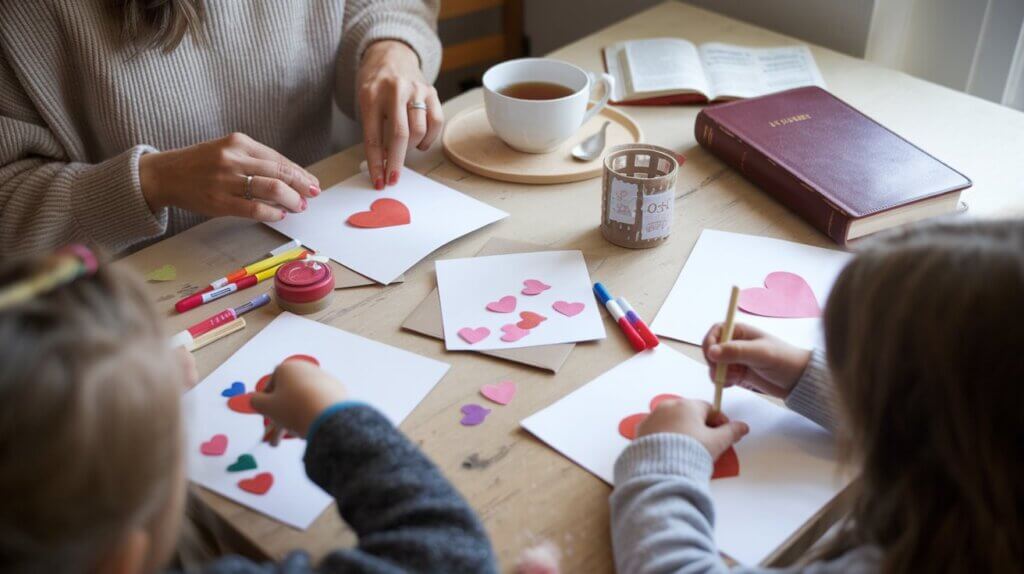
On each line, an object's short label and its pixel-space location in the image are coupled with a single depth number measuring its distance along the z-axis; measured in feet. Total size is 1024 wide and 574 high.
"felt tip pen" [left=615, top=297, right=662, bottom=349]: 3.14
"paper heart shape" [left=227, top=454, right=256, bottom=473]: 2.67
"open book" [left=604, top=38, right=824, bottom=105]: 4.77
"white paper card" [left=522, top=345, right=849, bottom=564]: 2.51
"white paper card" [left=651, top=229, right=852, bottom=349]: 3.23
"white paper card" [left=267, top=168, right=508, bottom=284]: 3.60
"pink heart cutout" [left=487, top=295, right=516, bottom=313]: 3.32
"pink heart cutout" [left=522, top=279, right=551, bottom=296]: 3.42
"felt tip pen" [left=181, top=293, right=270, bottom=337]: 3.18
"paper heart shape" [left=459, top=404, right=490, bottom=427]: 2.84
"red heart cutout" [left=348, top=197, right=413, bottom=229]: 3.79
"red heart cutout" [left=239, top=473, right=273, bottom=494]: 2.60
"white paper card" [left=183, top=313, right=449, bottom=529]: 2.60
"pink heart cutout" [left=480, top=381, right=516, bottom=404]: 2.92
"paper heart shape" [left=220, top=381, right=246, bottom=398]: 2.93
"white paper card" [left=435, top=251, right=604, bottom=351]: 3.19
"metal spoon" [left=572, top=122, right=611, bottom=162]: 4.27
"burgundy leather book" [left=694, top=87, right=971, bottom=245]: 3.66
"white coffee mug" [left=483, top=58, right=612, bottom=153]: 4.08
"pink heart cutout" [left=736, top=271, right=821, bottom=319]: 3.30
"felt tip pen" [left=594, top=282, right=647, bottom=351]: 3.14
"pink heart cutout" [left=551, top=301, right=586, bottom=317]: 3.29
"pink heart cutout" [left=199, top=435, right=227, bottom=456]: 2.72
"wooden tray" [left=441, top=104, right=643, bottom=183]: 4.15
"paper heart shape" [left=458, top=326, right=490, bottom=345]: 3.17
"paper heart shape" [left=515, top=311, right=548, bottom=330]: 3.23
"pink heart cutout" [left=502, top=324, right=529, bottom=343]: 3.17
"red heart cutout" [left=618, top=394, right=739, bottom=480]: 2.67
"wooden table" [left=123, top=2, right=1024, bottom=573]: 2.53
